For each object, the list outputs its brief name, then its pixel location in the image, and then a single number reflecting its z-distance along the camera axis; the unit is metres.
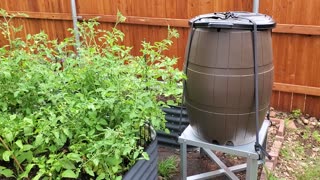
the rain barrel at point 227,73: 1.87
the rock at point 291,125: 3.28
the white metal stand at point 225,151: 2.02
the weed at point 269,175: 2.42
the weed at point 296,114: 3.45
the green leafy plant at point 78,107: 1.52
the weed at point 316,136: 3.08
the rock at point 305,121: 3.37
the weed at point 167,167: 2.56
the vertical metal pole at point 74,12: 4.33
